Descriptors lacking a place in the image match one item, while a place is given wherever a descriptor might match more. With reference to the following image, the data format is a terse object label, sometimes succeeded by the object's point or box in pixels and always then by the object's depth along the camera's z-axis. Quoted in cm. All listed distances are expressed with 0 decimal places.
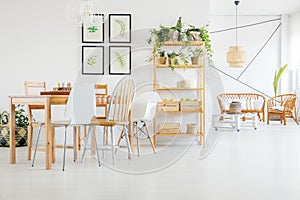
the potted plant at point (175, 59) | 676
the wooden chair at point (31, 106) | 527
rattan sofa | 1090
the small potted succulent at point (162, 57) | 683
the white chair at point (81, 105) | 479
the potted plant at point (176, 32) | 680
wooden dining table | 472
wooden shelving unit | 675
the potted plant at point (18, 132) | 656
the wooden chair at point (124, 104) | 518
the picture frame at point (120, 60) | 700
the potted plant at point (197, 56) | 684
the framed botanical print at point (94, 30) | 704
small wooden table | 994
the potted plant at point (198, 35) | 679
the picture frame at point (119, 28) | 703
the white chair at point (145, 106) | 600
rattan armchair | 1161
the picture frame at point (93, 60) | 699
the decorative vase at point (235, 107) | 1014
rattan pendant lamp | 1209
